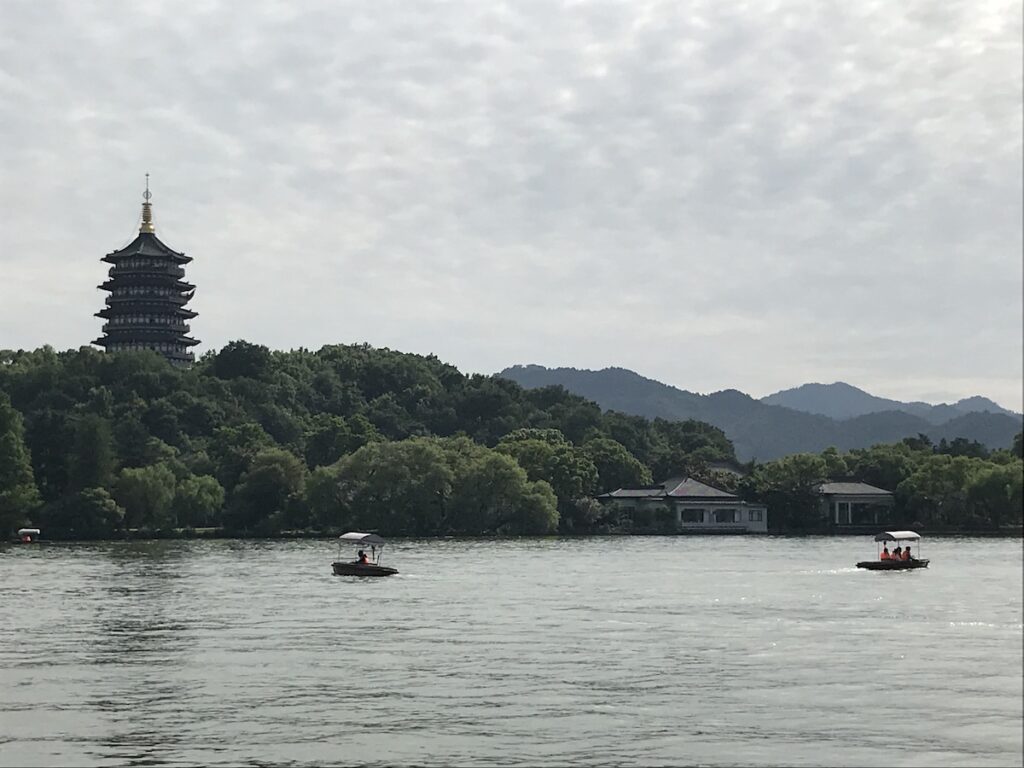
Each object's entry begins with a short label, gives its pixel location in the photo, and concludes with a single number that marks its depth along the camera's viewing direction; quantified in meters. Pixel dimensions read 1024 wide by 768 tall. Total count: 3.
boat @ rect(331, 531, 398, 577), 60.16
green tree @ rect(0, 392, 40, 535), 96.81
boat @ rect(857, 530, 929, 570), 63.84
